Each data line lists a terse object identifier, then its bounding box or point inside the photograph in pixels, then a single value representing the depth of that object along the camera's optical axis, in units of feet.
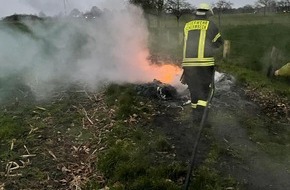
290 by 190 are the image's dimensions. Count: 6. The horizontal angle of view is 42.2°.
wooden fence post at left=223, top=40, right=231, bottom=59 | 59.93
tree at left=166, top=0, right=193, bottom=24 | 112.18
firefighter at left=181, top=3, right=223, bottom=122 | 25.45
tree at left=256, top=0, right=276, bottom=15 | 138.21
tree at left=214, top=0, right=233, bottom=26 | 135.29
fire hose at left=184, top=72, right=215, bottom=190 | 18.56
